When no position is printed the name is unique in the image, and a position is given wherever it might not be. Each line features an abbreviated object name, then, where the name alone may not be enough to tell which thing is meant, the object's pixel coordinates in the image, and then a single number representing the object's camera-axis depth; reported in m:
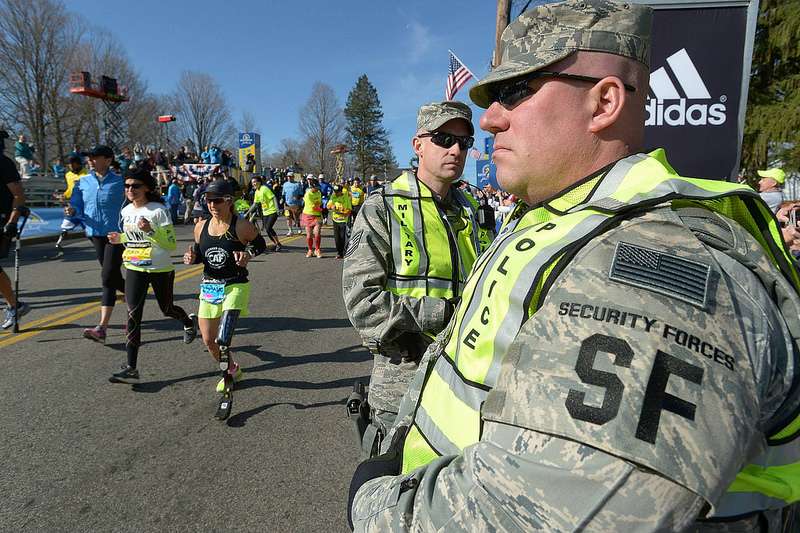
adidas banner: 3.13
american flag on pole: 11.84
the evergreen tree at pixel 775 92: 9.23
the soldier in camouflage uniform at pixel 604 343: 0.62
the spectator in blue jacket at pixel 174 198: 19.41
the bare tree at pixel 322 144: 58.47
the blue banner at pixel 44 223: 13.15
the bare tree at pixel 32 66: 28.02
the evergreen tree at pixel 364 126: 64.44
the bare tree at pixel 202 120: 50.31
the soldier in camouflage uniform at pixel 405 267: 2.14
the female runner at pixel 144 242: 4.56
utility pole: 8.74
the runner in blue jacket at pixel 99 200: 5.91
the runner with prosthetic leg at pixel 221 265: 4.10
